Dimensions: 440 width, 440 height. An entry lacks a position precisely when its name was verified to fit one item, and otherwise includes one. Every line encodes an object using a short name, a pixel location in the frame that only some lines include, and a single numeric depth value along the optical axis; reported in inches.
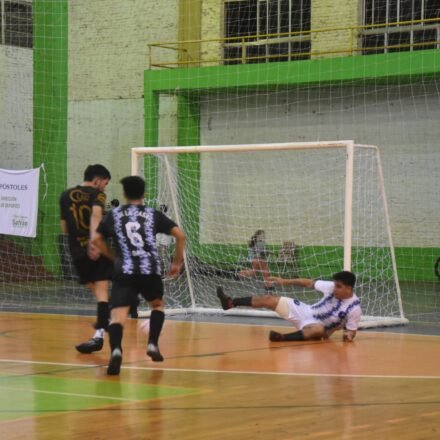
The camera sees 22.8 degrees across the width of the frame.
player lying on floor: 530.0
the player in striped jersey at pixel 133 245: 408.5
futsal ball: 588.1
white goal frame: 614.5
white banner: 906.7
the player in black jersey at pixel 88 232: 477.7
